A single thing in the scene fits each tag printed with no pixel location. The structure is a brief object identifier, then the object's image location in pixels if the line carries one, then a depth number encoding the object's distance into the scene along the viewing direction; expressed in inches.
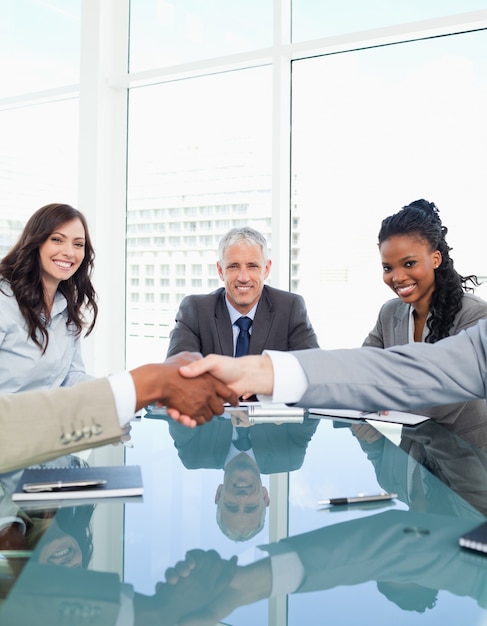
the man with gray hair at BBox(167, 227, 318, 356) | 128.6
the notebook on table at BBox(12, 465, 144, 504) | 53.7
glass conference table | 35.6
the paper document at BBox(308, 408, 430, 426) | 92.5
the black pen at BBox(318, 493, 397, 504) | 53.8
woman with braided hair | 107.1
